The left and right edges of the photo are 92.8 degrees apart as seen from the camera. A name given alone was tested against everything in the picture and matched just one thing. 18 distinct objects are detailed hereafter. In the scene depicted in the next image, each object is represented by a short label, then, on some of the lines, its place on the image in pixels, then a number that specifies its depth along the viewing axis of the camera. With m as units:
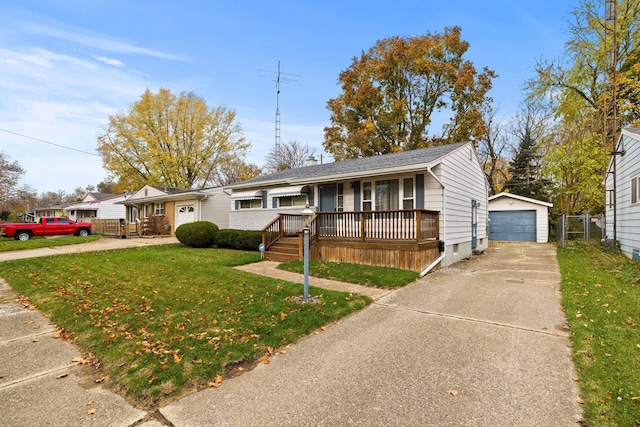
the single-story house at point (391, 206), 8.77
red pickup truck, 18.00
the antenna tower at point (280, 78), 23.02
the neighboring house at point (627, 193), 8.77
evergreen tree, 25.17
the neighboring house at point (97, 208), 33.19
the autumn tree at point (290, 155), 34.41
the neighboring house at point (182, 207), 19.73
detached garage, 17.94
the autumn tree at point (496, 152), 28.50
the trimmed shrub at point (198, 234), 14.29
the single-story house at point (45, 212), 40.47
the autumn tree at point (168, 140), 29.58
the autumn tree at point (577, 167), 17.70
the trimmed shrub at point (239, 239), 12.84
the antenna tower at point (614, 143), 10.78
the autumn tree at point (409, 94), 21.97
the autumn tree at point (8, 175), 23.64
